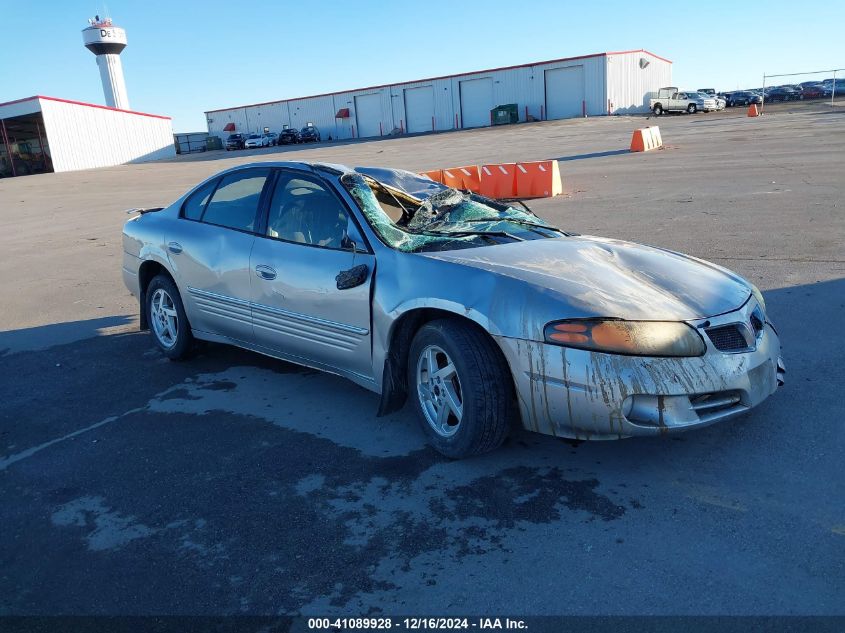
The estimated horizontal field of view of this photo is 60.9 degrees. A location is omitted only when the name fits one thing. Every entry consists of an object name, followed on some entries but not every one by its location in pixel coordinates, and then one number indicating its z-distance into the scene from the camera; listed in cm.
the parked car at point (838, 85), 5627
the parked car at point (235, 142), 6525
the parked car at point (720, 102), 5234
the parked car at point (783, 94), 5922
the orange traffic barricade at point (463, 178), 1568
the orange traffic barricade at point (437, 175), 1554
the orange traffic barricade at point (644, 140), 2478
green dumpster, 5675
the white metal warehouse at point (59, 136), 4766
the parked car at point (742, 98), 5722
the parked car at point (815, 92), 5875
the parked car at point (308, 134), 6500
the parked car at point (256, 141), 6378
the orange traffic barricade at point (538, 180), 1533
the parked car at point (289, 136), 6406
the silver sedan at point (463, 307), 326
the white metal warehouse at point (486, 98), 5634
